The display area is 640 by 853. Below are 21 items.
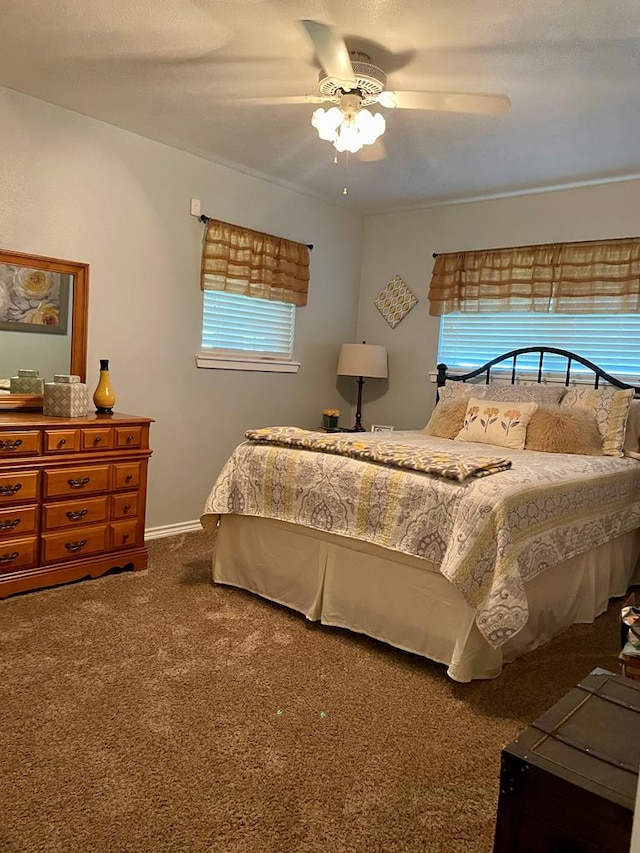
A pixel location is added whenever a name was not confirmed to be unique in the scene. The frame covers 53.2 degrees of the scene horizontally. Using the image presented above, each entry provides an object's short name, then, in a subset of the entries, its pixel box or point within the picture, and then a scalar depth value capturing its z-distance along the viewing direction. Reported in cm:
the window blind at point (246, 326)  447
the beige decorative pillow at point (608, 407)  362
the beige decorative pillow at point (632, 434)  372
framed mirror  339
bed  239
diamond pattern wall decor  520
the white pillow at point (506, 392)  398
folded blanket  259
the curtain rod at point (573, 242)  415
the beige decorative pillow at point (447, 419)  402
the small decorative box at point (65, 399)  332
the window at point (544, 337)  416
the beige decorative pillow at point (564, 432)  355
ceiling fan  263
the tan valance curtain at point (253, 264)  434
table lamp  502
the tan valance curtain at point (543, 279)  412
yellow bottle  353
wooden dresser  301
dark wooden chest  110
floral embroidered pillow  370
